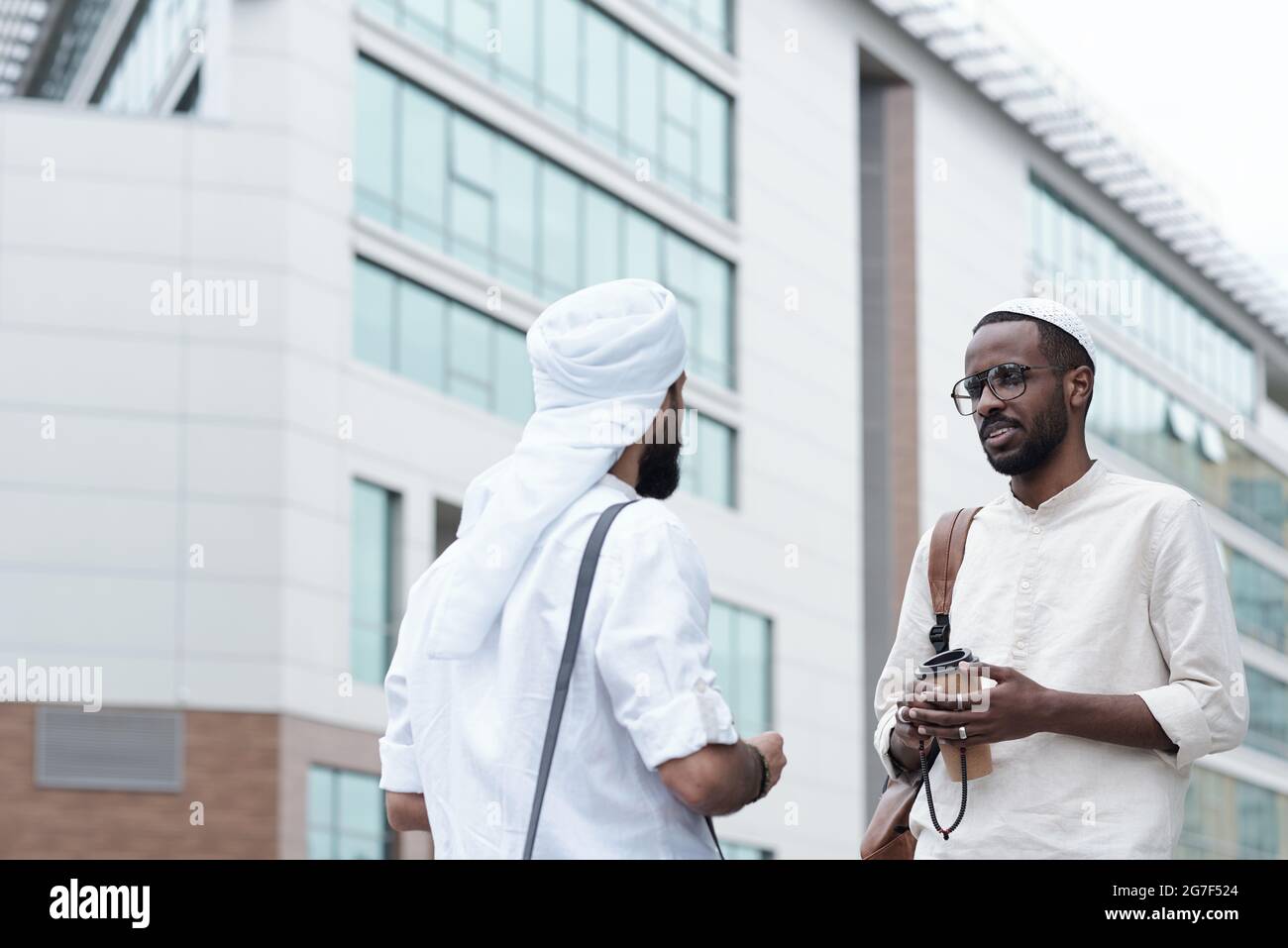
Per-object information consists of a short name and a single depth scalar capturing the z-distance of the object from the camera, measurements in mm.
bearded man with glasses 3799
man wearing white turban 3318
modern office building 27750
